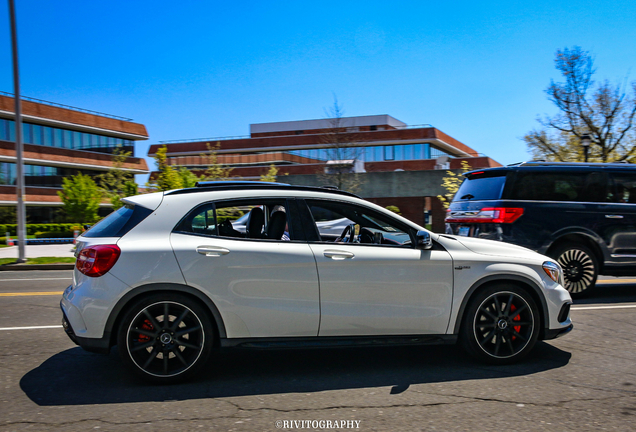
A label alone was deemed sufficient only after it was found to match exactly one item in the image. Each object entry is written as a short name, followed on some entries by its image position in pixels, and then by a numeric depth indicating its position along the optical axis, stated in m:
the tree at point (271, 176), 29.56
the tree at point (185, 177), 26.48
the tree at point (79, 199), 41.03
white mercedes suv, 4.12
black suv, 8.10
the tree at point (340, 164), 30.38
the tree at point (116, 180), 35.44
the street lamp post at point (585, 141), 20.22
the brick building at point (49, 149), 43.56
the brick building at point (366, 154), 31.75
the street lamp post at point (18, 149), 15.63
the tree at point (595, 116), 32.53
